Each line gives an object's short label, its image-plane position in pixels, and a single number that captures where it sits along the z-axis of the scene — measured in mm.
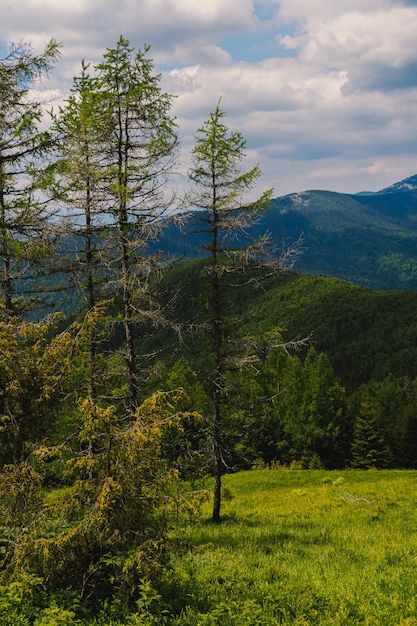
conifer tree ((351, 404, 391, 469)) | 54438
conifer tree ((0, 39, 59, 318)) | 10578
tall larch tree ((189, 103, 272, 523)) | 16703
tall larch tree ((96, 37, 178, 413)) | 14070
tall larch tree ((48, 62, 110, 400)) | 13719
